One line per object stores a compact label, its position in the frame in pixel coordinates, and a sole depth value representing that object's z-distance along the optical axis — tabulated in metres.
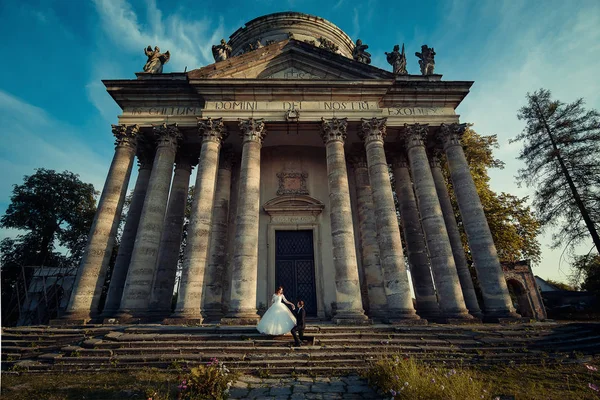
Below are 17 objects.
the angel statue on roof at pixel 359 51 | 17.64
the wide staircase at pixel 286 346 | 7.84
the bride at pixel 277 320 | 8.80
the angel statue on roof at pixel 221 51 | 16.84
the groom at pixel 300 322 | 8.72
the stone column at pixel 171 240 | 13.69
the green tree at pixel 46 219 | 26.33
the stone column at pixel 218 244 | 14.08
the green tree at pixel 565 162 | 16.36
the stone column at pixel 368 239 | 14.22
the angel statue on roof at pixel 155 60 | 16.11
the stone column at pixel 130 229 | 13.58
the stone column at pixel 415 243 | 14.30
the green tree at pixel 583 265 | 16.72
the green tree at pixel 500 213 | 19.78
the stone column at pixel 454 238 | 13.77
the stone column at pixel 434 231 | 12.12
